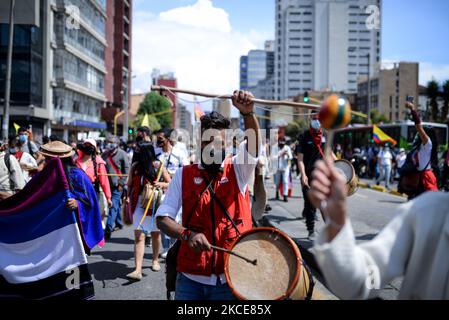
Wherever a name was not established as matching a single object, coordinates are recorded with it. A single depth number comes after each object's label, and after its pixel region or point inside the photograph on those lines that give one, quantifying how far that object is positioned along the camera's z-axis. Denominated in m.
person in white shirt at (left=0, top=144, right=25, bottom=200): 6.62
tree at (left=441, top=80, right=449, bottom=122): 49.34
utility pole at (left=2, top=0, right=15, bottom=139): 16.56
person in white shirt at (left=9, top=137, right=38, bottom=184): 8.70
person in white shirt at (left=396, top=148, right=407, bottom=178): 20.05
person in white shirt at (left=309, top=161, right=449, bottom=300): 1.68
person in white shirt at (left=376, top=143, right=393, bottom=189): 20.21
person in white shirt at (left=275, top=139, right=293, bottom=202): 14.31
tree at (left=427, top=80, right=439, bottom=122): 50.47
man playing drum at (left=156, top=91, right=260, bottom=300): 3.08
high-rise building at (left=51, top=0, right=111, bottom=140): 41.28
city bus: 29.13
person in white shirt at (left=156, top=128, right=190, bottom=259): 7.59
